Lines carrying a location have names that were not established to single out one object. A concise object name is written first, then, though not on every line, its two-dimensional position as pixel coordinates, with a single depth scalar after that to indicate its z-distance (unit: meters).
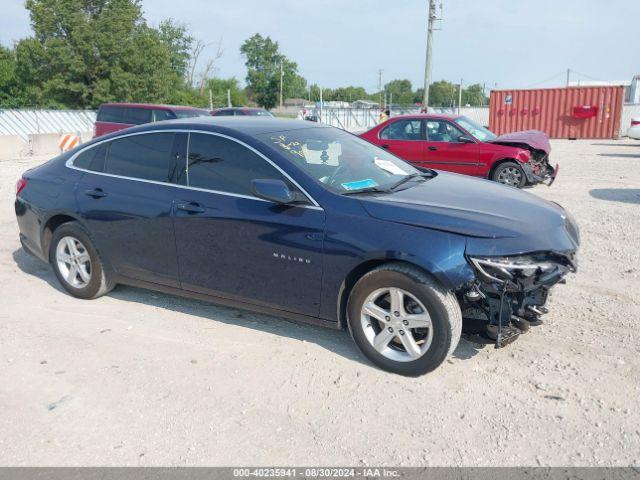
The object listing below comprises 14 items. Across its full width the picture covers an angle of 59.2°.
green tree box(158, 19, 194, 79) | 67.31
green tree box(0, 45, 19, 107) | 42.34
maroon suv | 15.66
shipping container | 27.67
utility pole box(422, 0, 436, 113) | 30.61
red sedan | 10.73
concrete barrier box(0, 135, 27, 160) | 18.33
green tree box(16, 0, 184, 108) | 38.81
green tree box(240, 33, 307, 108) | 86.75
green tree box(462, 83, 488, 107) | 94.94
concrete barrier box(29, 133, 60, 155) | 19.80
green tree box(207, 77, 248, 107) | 65.30
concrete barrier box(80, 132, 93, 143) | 24.14
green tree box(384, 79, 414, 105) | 103.56
